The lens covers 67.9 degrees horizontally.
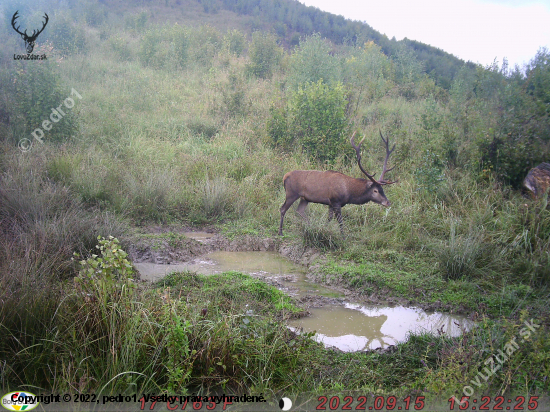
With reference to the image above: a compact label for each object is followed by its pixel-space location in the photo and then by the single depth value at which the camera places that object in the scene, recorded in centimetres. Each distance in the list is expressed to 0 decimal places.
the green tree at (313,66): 1677
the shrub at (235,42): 2577
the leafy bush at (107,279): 329
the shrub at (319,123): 1103
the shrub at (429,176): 848
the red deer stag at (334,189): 737
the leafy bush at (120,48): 2196
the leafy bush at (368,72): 1859
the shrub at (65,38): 1991
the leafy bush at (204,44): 2306
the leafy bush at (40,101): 1057
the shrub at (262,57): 2120
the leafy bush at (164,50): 2164
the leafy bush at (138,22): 2714
